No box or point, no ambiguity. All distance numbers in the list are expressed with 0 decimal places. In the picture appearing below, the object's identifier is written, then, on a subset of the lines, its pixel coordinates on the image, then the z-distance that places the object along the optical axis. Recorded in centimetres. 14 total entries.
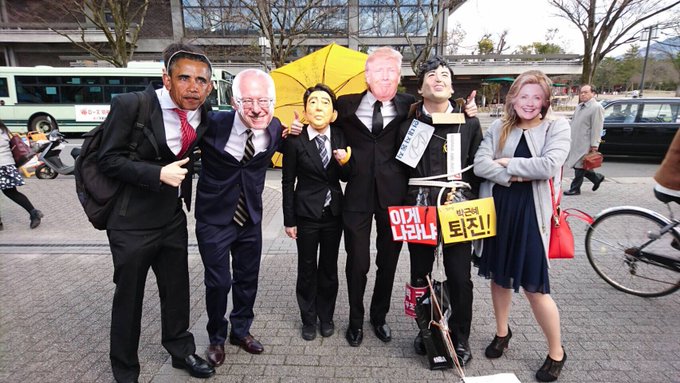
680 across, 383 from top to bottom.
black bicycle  345
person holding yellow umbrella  274
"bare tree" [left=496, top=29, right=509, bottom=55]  4252
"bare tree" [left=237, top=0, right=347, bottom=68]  1683
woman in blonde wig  236
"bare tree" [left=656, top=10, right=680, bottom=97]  1804
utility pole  1853
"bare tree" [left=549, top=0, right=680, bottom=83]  1742
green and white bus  1620
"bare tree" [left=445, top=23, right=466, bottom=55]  2339
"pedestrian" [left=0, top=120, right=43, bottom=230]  562
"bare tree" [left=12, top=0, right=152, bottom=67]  2052
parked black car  1053
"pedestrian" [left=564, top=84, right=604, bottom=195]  693
